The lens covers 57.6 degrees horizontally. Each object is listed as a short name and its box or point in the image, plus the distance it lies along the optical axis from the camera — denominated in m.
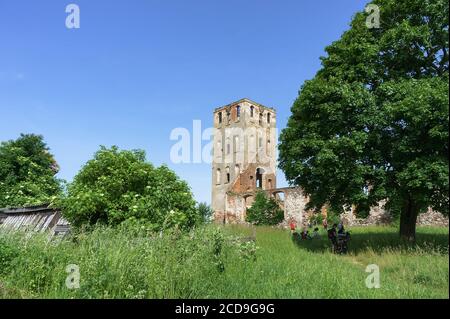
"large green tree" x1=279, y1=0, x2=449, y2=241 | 12.78
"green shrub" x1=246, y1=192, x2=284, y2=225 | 43.38
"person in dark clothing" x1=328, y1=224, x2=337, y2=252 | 16.36
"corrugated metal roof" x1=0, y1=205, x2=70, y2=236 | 13.73
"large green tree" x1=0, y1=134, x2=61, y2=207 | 23.61
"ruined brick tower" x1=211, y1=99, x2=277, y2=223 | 53.03
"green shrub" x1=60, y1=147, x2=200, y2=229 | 13.09
